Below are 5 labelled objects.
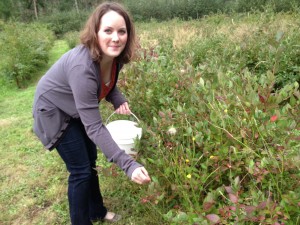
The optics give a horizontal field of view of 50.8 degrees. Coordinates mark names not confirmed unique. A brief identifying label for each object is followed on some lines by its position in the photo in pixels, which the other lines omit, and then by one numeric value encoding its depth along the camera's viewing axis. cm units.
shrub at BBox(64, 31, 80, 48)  1455
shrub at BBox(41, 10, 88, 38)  2636
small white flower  200
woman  170
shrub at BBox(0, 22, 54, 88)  891
